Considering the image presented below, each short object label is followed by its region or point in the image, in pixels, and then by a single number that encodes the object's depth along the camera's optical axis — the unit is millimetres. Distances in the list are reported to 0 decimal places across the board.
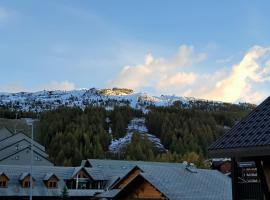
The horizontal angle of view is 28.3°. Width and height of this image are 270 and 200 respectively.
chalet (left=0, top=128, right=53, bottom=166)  82438
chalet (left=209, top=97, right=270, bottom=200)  14352
